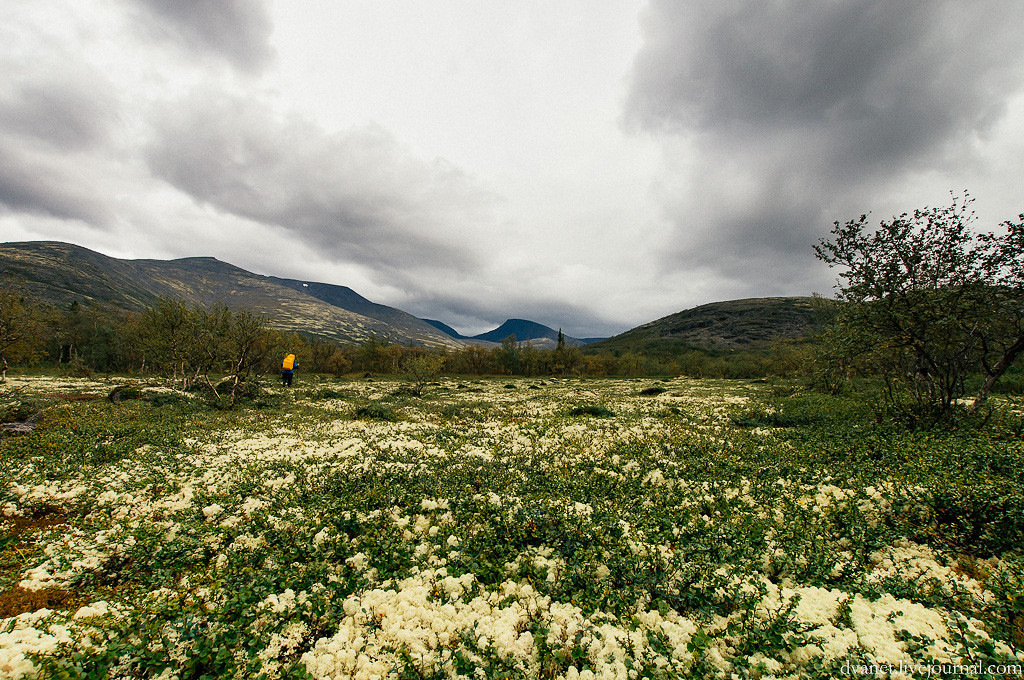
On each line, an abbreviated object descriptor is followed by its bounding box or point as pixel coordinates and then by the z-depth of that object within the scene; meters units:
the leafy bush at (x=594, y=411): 24.35
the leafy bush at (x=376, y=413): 23.79
